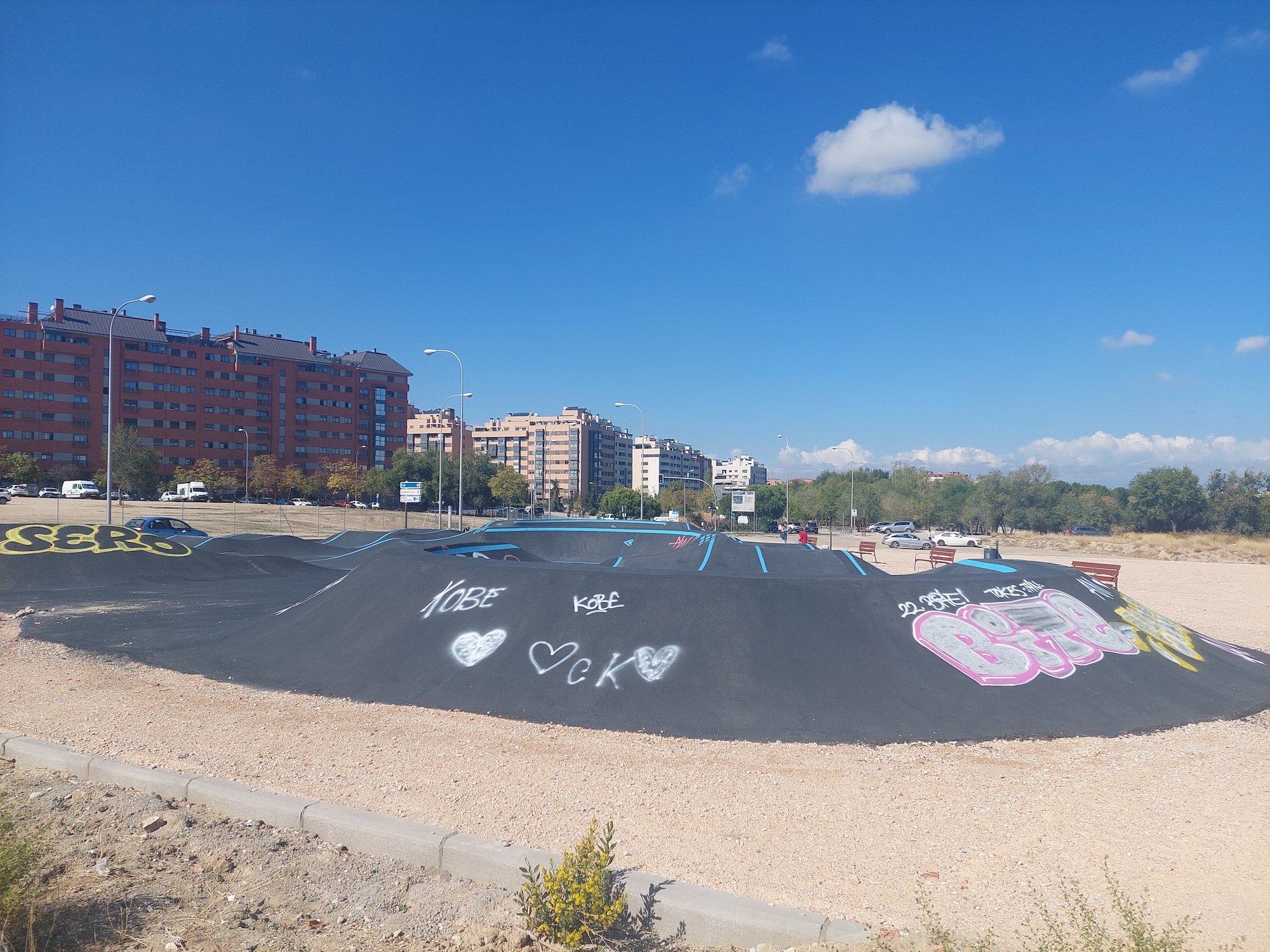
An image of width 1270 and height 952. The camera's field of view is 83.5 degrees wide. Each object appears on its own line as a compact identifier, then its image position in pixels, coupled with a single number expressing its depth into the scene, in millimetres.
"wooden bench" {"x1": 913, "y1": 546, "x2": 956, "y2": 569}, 25297
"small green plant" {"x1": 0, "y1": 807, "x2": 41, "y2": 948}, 3850
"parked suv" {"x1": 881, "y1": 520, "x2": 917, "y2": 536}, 64175
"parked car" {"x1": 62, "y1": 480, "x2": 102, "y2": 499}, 63125
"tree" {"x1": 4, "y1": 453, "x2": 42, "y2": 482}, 69938
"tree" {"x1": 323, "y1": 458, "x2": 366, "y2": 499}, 86312
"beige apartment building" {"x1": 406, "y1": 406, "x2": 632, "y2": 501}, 164500
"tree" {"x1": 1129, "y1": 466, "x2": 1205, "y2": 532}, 77438
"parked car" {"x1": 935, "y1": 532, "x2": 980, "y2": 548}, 55031
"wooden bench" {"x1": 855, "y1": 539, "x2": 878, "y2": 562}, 32378
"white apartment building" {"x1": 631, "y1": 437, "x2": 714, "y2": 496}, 187125
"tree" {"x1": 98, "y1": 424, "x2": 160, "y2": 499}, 70188
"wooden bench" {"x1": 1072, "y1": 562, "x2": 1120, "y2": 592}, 19266
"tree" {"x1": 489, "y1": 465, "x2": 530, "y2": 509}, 83750
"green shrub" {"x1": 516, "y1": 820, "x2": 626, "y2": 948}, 4004
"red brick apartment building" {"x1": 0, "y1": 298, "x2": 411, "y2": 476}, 83438
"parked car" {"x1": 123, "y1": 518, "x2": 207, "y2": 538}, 32031
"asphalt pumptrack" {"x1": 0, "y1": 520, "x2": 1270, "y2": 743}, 8633
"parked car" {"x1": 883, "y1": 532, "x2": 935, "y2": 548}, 52250
